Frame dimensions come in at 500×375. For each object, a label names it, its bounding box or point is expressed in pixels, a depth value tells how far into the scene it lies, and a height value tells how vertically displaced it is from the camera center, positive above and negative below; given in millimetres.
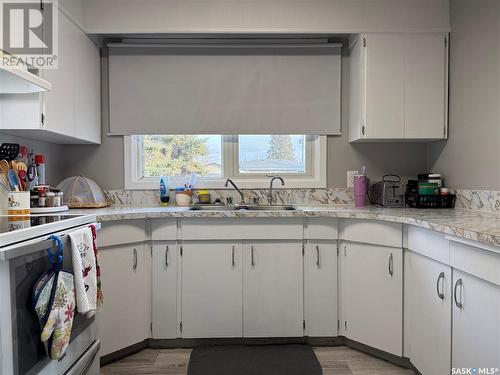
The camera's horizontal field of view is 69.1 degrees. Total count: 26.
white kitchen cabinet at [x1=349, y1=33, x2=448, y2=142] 2611 +694
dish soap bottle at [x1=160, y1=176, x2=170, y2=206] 2856 -102
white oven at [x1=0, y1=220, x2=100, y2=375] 1077 -402
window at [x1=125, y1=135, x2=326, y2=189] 3021 +194
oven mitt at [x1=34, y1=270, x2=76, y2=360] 1202 -440
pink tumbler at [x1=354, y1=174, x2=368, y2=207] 2777 -68
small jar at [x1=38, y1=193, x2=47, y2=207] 2098 -115
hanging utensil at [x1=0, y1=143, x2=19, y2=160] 1835 +148
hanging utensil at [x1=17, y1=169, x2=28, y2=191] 1738 +1
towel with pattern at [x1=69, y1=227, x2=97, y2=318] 1396 -364
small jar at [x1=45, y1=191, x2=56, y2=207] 2129 -109
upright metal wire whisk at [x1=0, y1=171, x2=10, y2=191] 1491 -4
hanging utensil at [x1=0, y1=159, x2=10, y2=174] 1571 +61
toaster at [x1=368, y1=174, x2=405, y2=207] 2764 -106
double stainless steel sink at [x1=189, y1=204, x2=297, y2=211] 2752 -208
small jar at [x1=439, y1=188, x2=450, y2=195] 2584 -79
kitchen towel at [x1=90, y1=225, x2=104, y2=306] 1621 -407
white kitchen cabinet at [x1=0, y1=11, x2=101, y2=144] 1972 +472
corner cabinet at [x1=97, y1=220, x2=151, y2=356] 2191 -654
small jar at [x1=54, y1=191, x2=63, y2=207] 2169 -114
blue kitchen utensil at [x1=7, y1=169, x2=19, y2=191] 1592 +0
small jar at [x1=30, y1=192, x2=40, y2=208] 2080 -109
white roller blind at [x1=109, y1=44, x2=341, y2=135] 2836 +725
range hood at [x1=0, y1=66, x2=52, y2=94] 1447 +448
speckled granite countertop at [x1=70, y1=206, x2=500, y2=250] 1765 -204
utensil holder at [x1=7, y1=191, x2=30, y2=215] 1550 -99
